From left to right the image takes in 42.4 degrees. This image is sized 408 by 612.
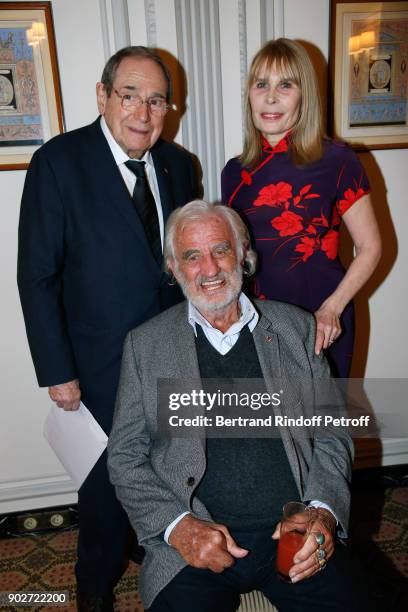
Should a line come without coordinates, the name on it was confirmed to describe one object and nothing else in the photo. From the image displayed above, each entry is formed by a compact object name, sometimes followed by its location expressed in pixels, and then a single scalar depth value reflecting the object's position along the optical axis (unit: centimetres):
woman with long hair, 172
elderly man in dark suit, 165
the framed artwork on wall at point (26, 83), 196
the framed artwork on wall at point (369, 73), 218
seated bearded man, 134
